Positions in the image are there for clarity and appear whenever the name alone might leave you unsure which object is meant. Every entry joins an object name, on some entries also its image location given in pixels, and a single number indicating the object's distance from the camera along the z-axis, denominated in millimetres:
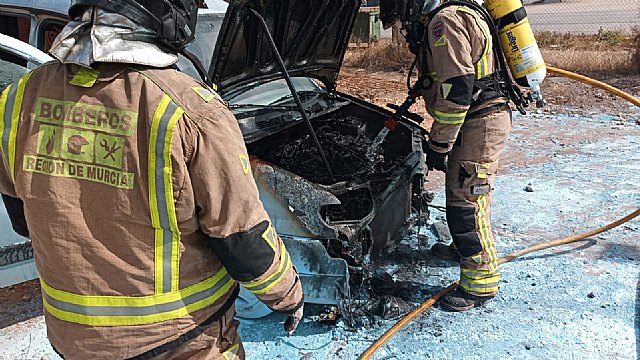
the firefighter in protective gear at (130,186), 1479
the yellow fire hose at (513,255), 3166
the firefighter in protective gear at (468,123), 3162
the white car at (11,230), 3115
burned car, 3023
